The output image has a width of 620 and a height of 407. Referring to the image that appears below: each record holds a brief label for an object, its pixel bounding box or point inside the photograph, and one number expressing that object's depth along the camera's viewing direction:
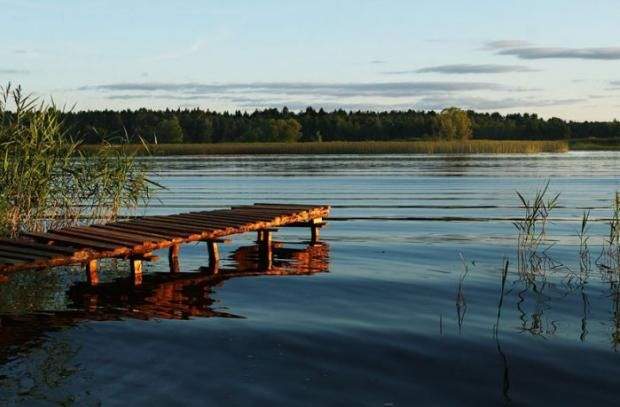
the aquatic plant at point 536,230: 13.78
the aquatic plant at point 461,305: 10.28
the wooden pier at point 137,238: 10.70
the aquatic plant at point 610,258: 13.35
